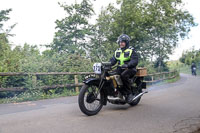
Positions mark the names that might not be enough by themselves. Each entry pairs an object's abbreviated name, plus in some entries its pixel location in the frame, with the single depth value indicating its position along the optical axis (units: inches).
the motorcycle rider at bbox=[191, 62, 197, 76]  1176.2
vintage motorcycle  191.6
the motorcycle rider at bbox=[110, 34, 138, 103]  213.9
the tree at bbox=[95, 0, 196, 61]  844.6
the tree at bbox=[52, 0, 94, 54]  943.7
